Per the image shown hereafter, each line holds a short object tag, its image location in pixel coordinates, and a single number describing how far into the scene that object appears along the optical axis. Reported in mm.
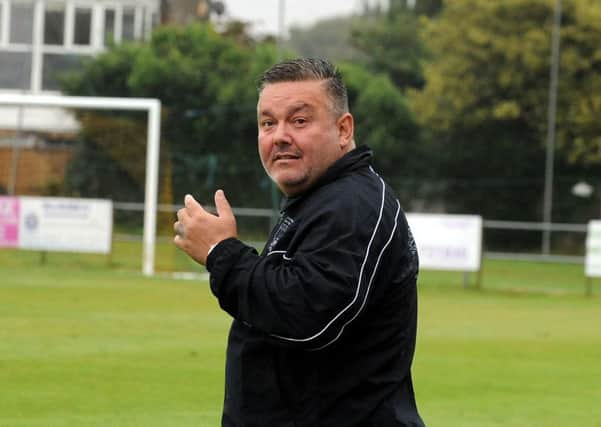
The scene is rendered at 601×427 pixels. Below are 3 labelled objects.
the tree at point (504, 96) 36438
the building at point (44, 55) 26797
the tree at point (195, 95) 30000
